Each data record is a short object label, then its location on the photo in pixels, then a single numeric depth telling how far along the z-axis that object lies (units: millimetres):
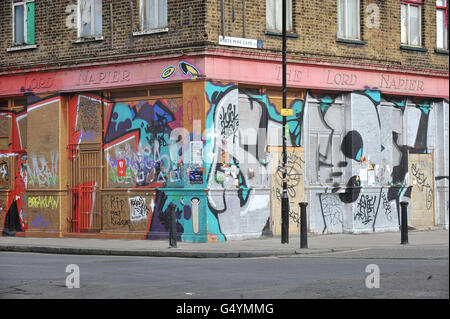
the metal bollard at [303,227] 20375
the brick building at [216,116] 23312
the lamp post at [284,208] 21688
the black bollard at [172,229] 20969
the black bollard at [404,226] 20905
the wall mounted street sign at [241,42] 23203
